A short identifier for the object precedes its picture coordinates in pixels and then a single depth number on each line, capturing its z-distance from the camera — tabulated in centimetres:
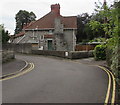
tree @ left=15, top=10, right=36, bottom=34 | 4681
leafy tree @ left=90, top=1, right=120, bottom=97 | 532
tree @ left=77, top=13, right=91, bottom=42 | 3630
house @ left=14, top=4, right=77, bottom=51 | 2552
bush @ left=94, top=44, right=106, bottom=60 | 1459
